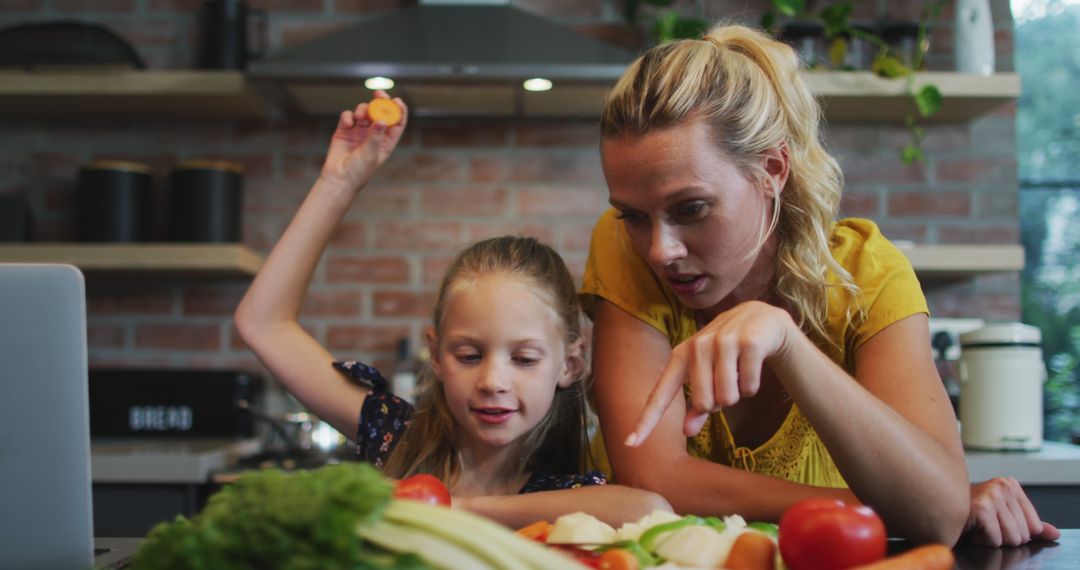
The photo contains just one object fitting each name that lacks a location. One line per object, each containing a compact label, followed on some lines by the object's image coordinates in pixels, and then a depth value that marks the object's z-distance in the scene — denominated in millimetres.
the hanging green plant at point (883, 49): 2453
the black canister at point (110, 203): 2555
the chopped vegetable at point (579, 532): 688
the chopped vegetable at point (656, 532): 691
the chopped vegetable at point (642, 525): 734
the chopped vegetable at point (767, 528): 742
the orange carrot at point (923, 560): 614
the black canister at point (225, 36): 2615
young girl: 1222
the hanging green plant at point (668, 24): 2531
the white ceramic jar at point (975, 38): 2549
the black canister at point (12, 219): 2568
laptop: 740
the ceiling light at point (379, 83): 2406
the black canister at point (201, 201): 2555
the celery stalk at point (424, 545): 538
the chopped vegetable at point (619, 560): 627
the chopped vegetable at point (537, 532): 740
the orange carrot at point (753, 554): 673
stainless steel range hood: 2312
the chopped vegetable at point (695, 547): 652
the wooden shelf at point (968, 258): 2447
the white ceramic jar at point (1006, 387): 2139
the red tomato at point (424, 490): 734
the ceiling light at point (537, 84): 2375
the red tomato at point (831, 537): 648
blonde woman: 1002
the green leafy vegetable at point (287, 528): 516
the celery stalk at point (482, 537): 545
